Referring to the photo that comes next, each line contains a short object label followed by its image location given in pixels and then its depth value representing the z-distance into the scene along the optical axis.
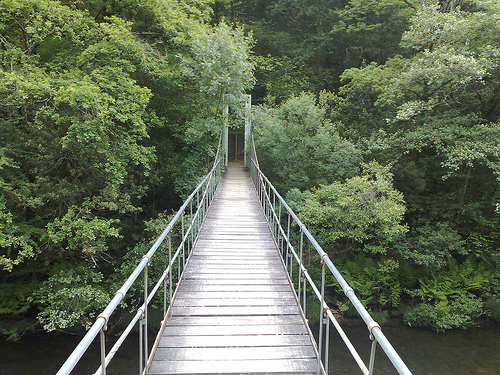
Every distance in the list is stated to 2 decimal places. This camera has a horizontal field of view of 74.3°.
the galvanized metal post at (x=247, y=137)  18.86
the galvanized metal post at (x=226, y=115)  13.56
